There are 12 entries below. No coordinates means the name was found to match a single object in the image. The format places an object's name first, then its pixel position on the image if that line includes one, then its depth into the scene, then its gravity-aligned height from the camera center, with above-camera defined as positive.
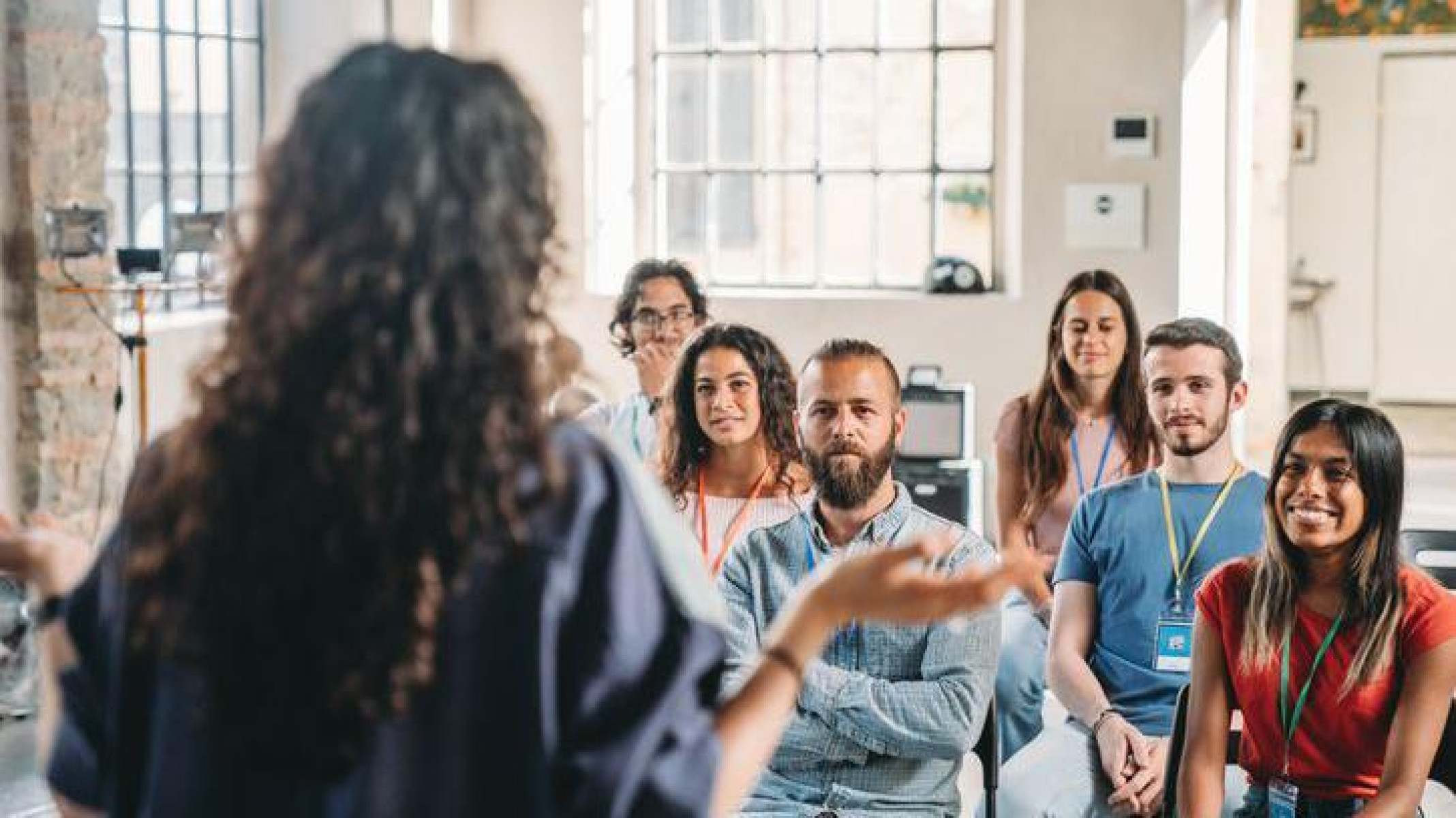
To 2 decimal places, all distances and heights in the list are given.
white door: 10.40 +0.61
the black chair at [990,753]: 3.40 -0.71
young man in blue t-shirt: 3.68 -0.46
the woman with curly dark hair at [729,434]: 4.07 -0.20
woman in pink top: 4.75 -0.20
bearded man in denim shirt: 3.07 -0.50
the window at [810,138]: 8.31 +0.88
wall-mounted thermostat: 7.77 +0.83
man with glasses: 4.83 +0.03
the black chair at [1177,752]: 3.15 -0.65
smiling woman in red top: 2.94 -0.46
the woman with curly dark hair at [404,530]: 1.27 -0.13
